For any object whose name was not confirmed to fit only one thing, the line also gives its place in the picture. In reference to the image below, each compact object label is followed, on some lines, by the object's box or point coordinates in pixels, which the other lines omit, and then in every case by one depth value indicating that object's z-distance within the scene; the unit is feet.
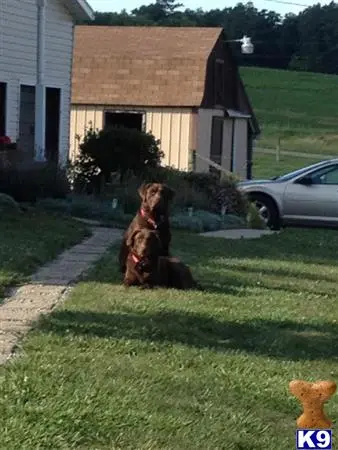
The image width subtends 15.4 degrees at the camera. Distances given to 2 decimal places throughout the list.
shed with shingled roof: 104.53
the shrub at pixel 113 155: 71.41
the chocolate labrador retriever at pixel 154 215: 37.37
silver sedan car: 72.28
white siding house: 73.46
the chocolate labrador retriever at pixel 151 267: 36.29
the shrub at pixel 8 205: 58.44
